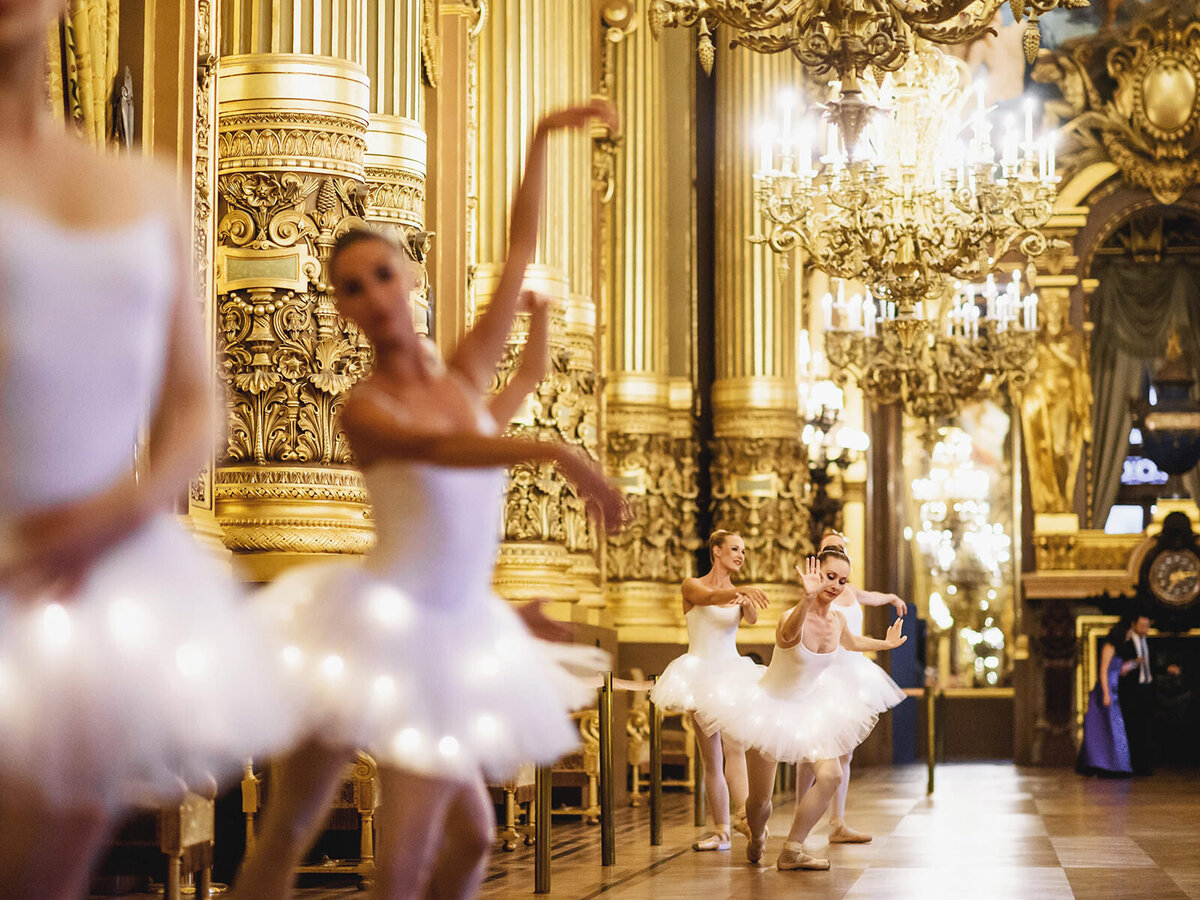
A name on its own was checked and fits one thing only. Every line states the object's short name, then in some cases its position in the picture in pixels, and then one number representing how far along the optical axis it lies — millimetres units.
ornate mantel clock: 25094
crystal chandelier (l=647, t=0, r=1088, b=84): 10883
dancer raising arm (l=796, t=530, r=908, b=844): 11758
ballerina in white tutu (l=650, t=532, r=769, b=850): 11172
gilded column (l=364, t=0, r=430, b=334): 9727
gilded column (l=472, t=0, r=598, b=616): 14086
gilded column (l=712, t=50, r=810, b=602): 20984
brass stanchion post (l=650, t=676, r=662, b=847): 11461
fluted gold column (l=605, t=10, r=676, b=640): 20219
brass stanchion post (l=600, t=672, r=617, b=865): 9664
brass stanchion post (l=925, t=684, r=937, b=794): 17150
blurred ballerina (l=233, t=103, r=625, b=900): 3770
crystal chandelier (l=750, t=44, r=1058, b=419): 15289
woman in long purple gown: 22484
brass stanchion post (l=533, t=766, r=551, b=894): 8539
